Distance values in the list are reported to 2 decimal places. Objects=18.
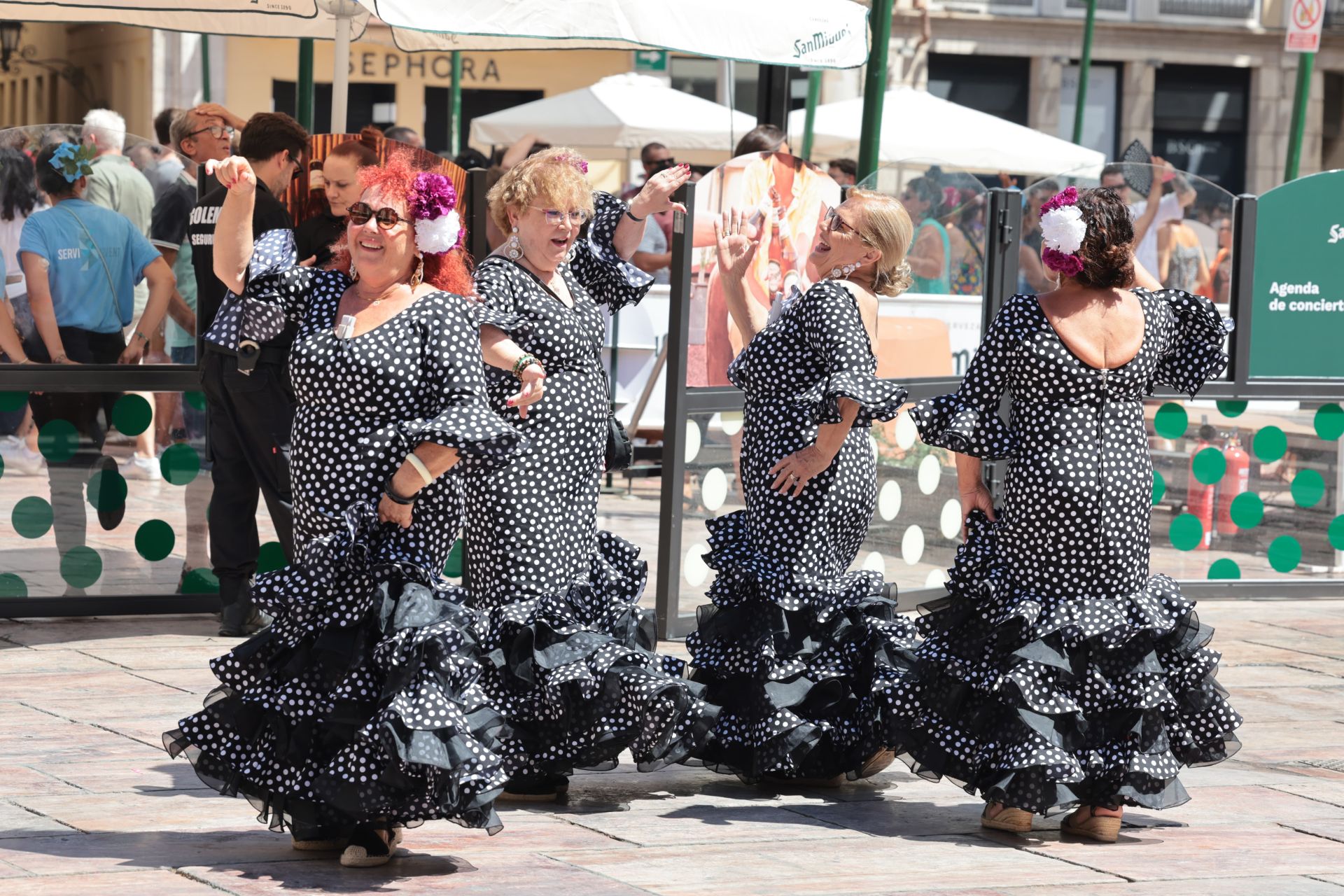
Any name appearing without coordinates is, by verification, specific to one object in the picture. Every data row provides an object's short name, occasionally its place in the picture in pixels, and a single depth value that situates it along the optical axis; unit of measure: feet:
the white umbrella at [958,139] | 114.42
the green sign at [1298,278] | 62.34
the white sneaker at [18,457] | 52.95
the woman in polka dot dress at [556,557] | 35.91
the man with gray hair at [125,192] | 53.52
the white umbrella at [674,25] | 47.29
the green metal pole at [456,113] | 145.79
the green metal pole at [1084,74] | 173.17
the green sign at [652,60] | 176.76
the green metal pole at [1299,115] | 115.96
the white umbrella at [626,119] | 116.47
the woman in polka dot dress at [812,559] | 38.06
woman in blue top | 52.75
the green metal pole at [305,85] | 72.74
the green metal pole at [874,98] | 68.28
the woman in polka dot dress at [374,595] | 30.76
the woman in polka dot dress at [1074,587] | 34.81
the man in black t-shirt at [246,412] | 49.90
